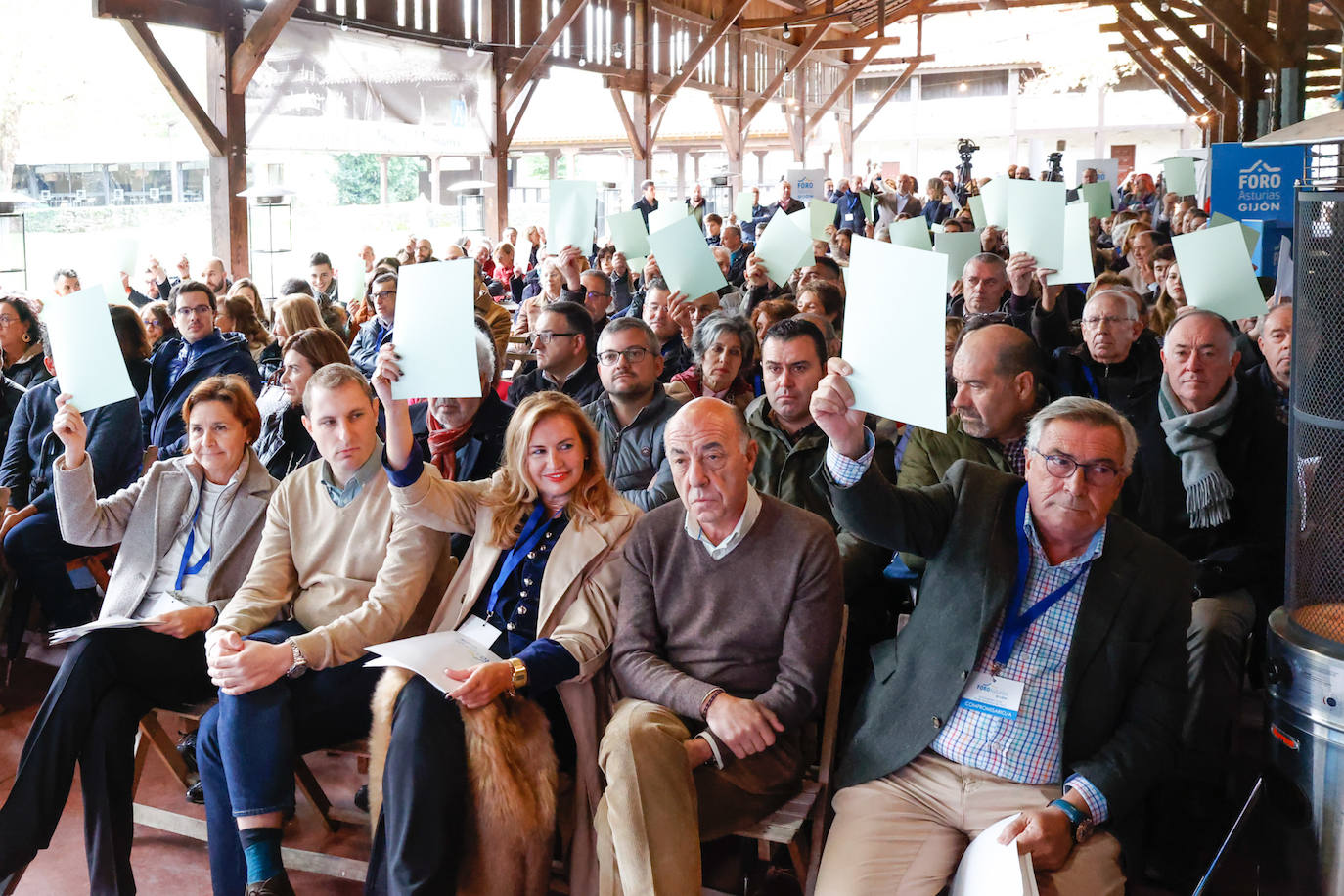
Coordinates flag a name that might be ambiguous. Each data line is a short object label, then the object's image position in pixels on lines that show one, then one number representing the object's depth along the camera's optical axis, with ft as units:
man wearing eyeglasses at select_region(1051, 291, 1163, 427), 12.49
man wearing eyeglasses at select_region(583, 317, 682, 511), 11.84
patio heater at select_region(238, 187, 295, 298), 30.94
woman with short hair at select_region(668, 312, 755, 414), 13.35
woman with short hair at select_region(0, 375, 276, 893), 8.64
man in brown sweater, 7.41
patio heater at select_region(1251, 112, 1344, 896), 7.09
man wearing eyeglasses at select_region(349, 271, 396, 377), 19.27
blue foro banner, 21.11
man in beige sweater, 8.27
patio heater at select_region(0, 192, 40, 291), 24.32
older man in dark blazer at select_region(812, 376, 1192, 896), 7.17
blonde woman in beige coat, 7.69
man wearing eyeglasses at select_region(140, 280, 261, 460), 15.67
